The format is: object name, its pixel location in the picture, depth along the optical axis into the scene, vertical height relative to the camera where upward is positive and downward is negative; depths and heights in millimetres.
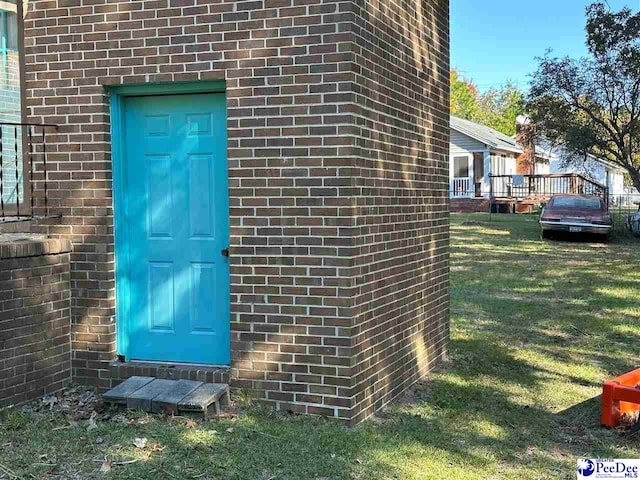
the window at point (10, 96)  5777 +1038
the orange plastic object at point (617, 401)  5031 -1452
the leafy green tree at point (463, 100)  65875 +10925
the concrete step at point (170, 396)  4855 -1343
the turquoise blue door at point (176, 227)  5395 -113
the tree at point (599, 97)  20375 +3518
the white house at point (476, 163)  35219 +2518
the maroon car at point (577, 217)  18984 -246
